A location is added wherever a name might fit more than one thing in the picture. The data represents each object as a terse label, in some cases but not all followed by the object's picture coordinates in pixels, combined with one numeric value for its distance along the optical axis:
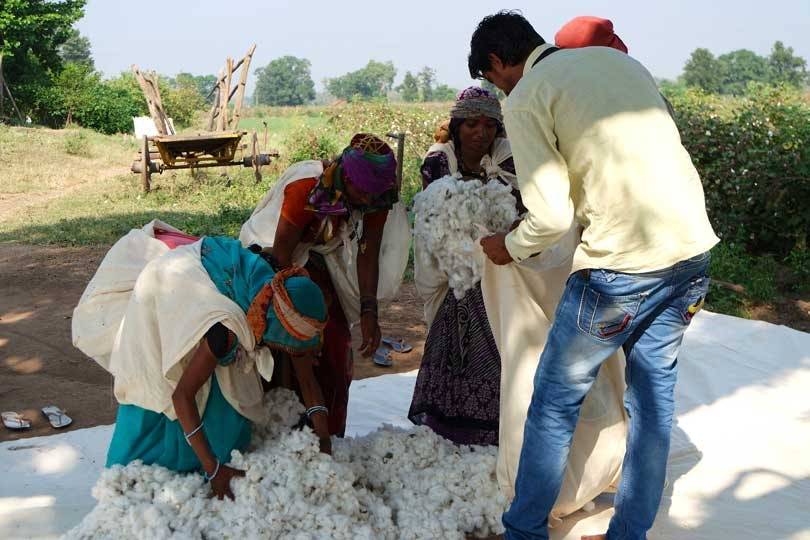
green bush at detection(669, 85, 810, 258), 6.77
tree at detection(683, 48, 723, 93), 63.22
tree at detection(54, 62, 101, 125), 22.92
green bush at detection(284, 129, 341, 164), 12.86
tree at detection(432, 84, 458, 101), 63.44
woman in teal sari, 2.29
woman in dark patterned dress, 2.91
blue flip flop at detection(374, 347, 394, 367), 4.84
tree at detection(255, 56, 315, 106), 95.88
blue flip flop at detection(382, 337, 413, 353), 5.10
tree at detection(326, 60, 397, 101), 90.94
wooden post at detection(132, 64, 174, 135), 11.03
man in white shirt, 2.03
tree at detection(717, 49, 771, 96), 67.06
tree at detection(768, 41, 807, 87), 64.88
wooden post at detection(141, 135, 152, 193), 10.74
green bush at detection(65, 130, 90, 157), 15.34
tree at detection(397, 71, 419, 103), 61.89
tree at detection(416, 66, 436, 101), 69.00
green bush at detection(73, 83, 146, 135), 23.14
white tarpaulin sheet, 2.62
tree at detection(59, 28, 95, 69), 67.94
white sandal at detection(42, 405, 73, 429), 3.74
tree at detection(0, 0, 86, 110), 21.16
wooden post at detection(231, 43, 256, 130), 11.24
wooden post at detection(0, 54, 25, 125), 20.42
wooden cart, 10.34
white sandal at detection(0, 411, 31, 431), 3.70
